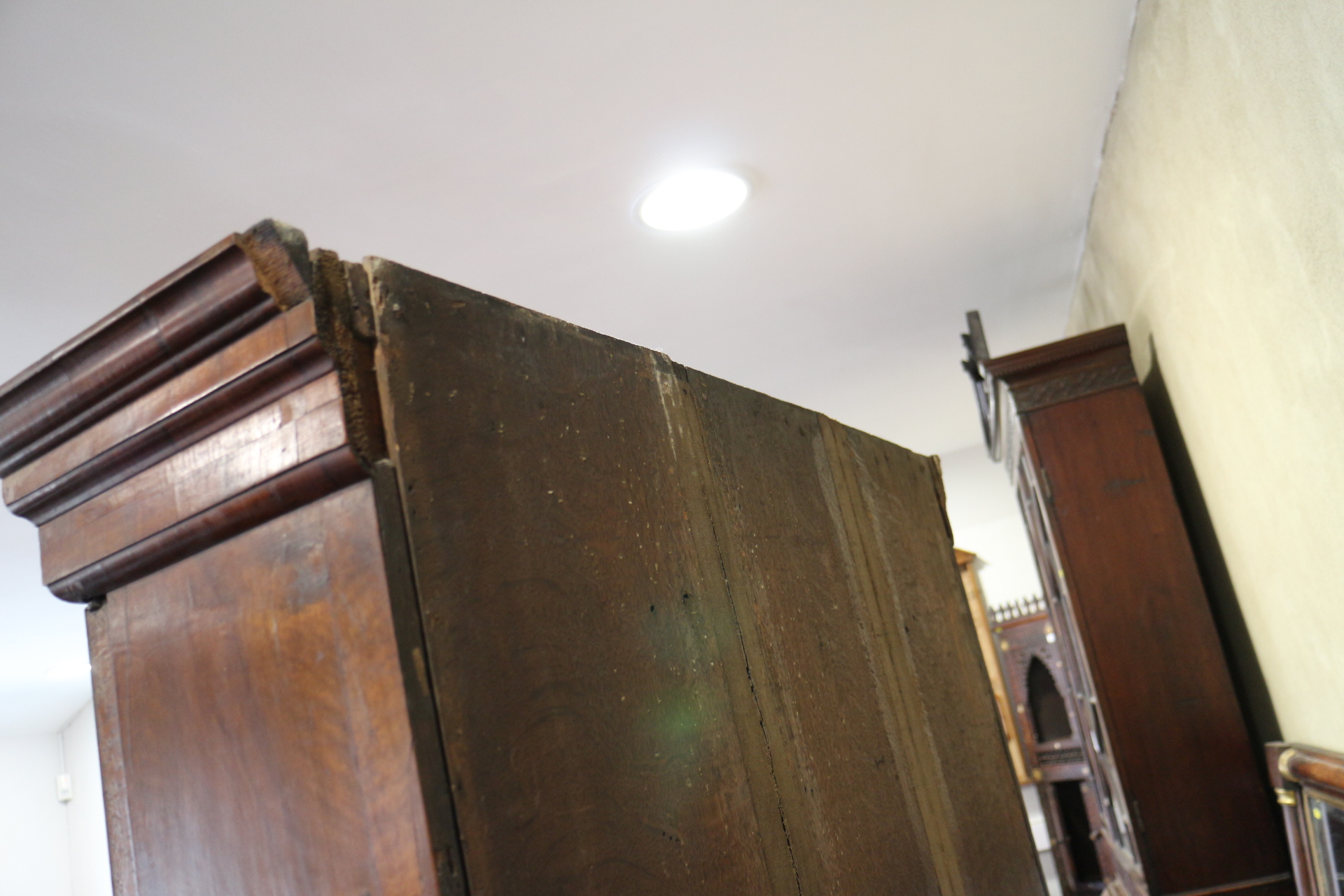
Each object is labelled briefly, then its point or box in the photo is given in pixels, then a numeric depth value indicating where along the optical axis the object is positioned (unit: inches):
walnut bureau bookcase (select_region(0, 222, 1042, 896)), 20.8
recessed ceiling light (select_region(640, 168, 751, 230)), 84.0
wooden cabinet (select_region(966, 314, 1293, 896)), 89.2
